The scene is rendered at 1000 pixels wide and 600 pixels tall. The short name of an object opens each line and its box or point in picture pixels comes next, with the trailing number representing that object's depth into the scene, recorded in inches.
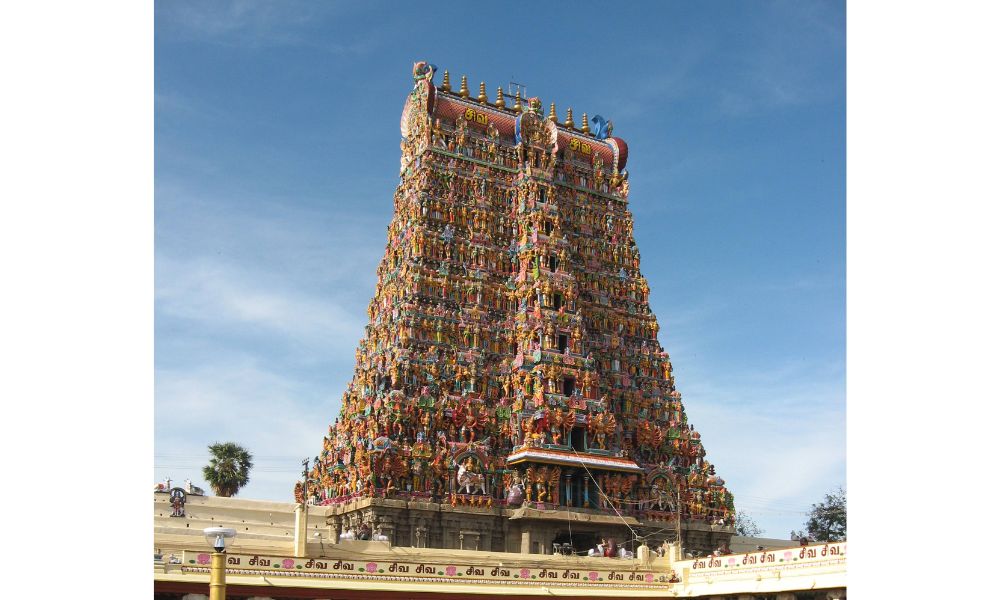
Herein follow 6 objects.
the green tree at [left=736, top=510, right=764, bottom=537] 3690.0
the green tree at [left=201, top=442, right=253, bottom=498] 2429.9
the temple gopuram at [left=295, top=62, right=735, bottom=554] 2113.7
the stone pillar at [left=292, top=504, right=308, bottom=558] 1536.7
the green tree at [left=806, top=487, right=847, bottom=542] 3021.7
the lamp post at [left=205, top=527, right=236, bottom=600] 828.6
